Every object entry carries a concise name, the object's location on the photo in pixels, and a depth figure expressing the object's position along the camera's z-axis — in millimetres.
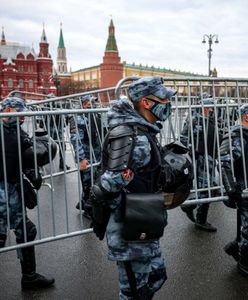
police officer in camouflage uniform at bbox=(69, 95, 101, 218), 3312
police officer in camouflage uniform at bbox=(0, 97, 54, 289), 2238
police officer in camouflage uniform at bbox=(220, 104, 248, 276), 2401
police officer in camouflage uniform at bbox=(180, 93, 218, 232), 3111
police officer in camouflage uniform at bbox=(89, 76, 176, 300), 1501
